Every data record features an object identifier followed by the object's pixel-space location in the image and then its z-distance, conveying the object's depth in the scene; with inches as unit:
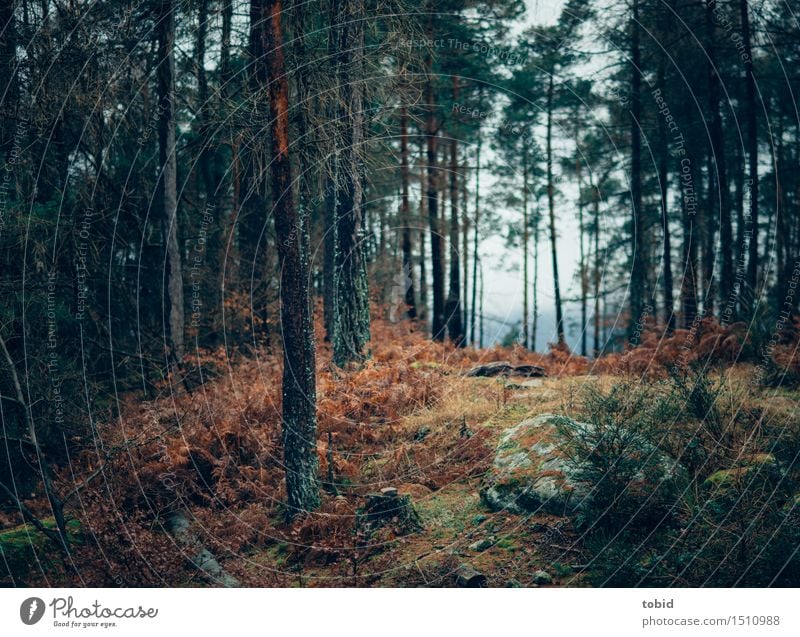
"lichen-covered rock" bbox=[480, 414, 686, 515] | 266.8
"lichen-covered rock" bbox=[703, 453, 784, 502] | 254.2
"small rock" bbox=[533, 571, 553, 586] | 239.9
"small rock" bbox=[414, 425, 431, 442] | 377.1
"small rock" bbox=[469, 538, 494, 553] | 262.2
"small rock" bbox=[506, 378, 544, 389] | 461.4
